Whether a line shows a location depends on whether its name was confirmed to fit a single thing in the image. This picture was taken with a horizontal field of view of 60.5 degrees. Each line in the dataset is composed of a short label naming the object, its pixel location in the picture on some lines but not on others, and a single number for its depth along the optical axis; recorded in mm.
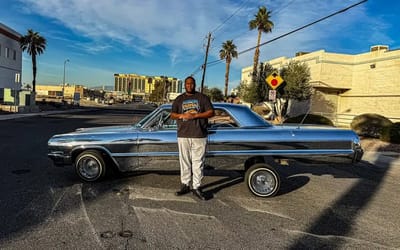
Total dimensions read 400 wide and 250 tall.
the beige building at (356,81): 30312
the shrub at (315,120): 18702
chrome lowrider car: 5832
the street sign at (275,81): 13773
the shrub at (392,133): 14773
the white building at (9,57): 44750
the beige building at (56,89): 149738
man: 5312
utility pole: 37812
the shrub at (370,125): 16088
